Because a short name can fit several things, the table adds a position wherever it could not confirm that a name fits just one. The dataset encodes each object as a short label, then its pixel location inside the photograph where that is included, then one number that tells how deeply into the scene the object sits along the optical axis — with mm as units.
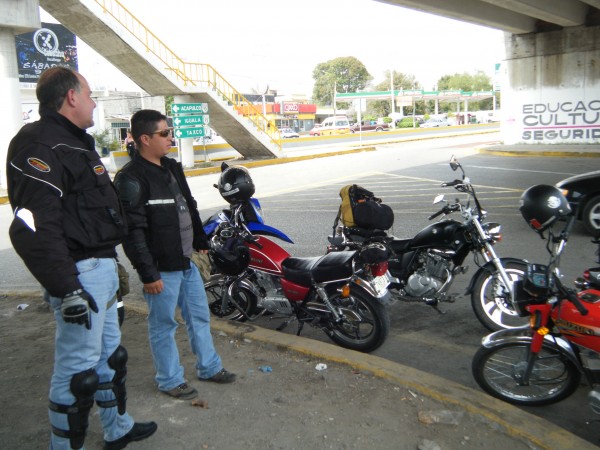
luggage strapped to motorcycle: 4832
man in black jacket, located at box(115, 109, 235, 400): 3193
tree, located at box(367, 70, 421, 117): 88069
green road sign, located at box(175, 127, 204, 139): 21062
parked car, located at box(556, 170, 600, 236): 7613
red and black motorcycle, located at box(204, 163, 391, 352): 4277
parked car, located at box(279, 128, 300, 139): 51344
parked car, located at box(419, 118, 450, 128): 57844
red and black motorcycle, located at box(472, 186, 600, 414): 3111
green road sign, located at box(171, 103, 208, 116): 20750
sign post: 20828
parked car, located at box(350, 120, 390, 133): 57659
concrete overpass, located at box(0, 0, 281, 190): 13852
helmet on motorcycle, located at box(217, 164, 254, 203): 4672
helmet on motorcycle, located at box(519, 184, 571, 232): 3340
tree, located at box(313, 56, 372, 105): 105938
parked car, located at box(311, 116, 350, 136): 55728
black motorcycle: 4609
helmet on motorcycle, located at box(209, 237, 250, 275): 4547
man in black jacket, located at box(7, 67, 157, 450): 2316
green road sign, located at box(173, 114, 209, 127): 20828
